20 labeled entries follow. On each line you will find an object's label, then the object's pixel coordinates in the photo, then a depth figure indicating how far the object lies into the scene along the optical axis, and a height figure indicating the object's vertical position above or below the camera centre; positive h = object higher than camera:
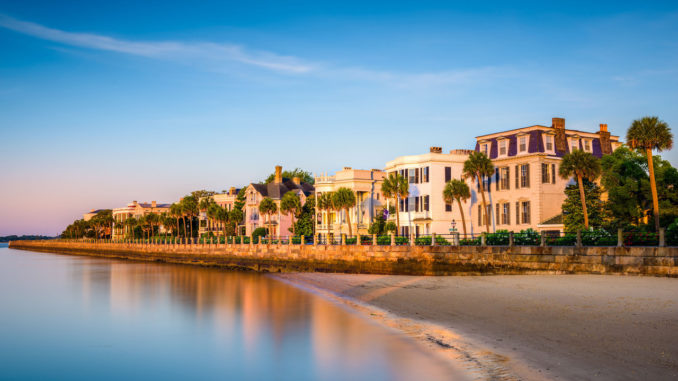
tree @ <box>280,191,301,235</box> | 81.06 +3.99
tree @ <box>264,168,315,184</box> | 134.88 +13.87
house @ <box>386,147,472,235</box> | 58.84 +3.82
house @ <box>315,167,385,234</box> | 76.06 +4.81
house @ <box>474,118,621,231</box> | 50.53 +5.26
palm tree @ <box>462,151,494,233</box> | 50.94 +5.76
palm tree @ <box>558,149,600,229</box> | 42.03 +4.71
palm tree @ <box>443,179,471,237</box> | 52.81 +3.68
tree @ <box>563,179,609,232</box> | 47.12 +1.79
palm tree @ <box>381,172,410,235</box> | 58.56 +4.45
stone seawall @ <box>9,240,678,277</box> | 27.16 -1.89
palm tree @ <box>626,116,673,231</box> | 33.66 +5.59
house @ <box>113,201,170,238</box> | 184.75 +7.41
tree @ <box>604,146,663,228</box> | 44.09 +3.04
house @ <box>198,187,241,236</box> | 117.98 +5.89
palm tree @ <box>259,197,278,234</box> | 85.56 +3.93
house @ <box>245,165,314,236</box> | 96.75 +5.83
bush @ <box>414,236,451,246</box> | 43.24 -0.82
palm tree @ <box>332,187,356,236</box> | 67.27 +3.85
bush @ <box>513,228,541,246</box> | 34.53 -0.58
